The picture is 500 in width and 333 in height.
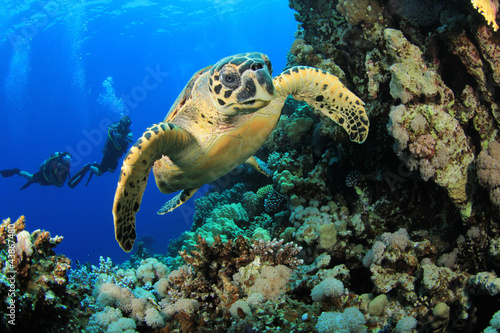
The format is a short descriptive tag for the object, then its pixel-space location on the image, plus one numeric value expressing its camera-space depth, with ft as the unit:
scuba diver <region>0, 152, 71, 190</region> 29.58
